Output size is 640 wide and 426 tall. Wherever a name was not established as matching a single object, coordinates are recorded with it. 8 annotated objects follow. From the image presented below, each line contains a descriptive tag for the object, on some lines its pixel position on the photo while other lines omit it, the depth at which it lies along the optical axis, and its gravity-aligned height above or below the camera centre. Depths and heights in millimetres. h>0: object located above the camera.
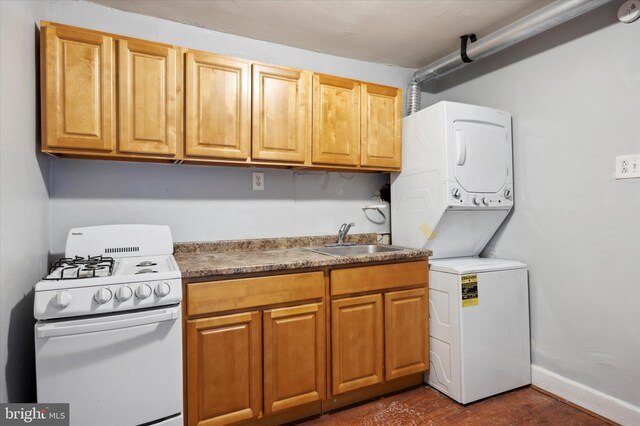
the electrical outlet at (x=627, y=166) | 1867 +245
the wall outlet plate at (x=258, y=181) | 2527 +235
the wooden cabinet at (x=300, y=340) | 1715 -731
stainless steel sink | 2574 -287
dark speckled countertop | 1779 -274
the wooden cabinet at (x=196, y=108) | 1758 +629
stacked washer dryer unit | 2193 -255
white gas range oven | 1356 -544
